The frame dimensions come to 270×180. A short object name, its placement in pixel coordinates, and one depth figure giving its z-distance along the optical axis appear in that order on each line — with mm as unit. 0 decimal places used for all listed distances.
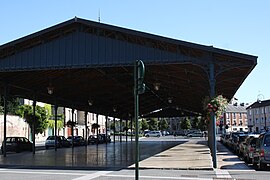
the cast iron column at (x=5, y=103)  25344
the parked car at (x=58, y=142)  39031
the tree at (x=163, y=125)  122250
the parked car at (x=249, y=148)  19309
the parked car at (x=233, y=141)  31347
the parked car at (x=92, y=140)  51188
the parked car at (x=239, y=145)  26316
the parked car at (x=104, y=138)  52675
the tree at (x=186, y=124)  114062
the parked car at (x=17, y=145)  32812
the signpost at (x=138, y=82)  9297
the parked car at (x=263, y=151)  16594
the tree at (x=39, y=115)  53969
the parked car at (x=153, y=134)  88231
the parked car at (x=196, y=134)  82762
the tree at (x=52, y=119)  59938
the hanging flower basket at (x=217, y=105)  18719
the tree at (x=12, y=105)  57125
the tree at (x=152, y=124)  117500
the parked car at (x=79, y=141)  45147
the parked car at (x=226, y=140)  40294
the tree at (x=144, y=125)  111875
